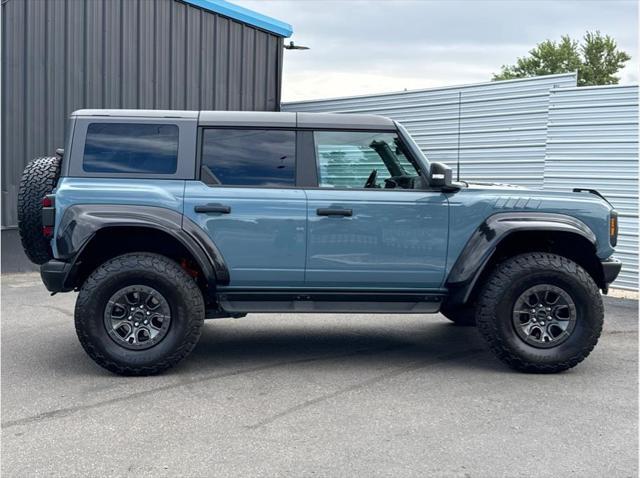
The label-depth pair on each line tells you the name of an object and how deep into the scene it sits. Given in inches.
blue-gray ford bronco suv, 211.8
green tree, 2230.6
